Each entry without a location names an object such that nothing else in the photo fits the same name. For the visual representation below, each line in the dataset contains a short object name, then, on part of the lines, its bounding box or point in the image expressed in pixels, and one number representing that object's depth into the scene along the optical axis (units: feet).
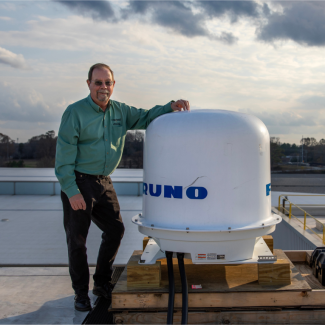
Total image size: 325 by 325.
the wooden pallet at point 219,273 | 8.64
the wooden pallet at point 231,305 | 8.22
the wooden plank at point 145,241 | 11.12
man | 9.50
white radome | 8.09
